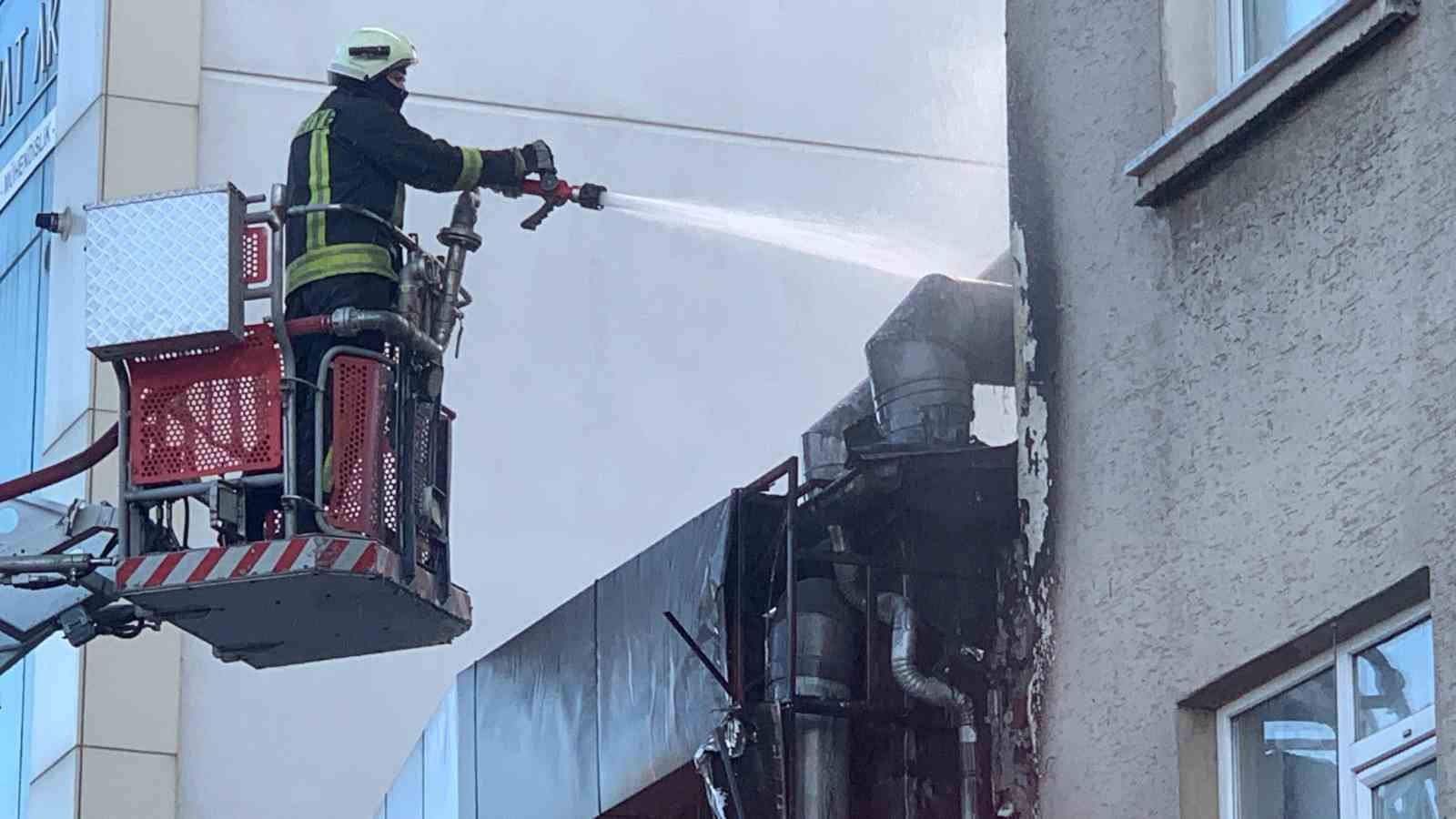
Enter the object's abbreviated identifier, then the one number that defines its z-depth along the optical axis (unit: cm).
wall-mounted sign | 2136
